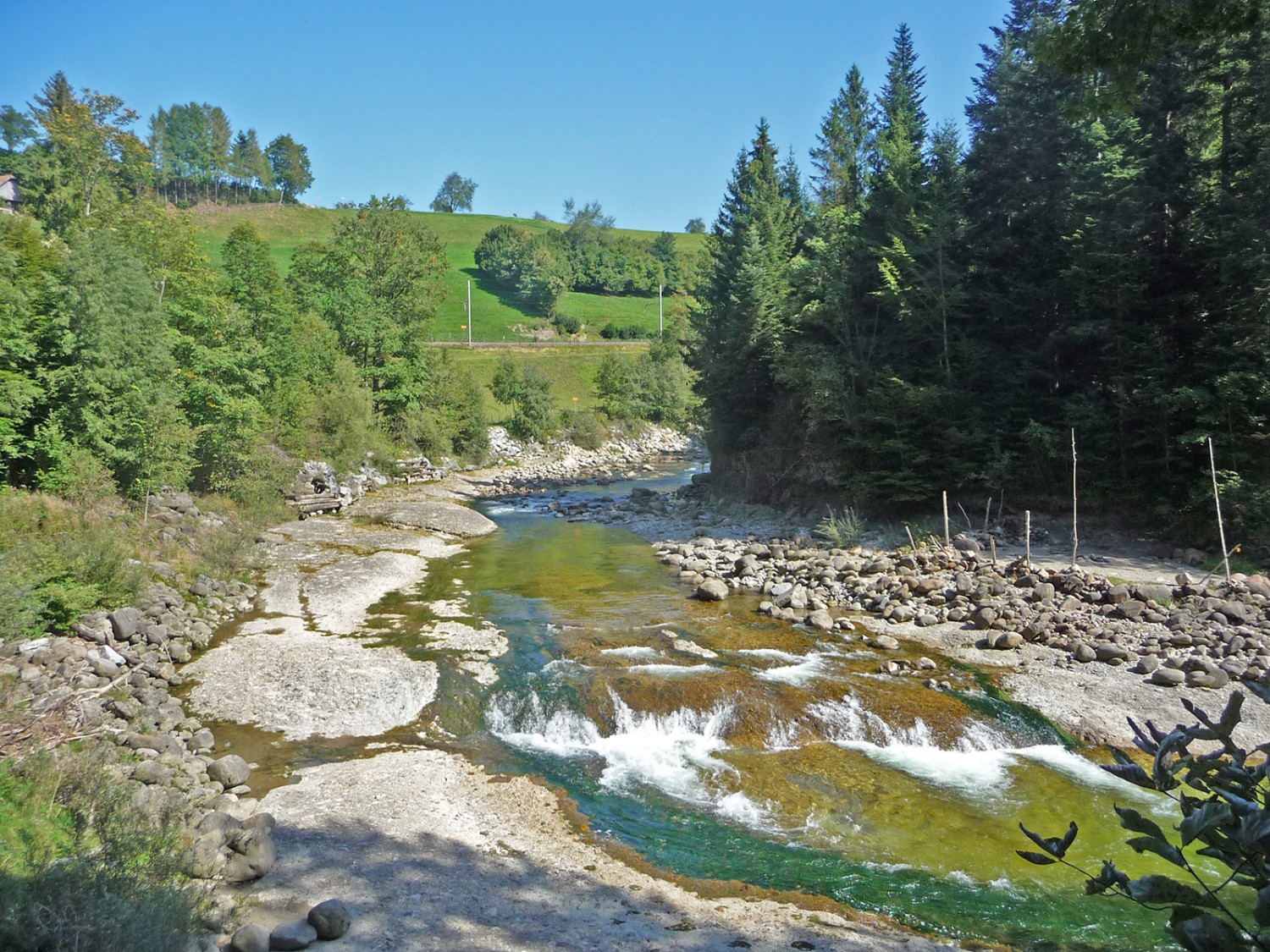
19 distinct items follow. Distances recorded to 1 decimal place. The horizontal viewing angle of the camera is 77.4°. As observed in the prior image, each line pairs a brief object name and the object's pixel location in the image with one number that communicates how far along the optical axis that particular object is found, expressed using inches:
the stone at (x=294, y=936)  306.7
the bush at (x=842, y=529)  1114.7
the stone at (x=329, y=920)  319.3
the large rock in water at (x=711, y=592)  884.0
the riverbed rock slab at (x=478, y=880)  334.6
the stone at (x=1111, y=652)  657.6
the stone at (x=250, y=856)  361.1
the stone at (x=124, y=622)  641.6
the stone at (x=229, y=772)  464.4
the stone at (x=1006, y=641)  706.8
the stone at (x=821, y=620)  785.6
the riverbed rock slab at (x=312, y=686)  568.7
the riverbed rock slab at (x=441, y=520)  1294.3
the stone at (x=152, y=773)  437.1
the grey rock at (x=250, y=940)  298.5
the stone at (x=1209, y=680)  594.2
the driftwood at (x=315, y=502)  1355.8
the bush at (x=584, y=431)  2561.5
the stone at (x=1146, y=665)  629.0
